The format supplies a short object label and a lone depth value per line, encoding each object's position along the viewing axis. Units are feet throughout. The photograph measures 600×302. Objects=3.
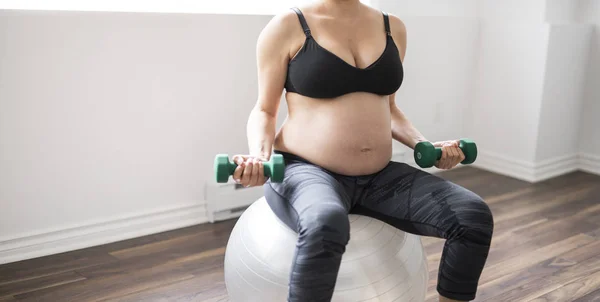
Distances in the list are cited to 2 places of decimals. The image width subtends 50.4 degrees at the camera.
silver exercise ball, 4.45
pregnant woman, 4.49
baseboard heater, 7.84
